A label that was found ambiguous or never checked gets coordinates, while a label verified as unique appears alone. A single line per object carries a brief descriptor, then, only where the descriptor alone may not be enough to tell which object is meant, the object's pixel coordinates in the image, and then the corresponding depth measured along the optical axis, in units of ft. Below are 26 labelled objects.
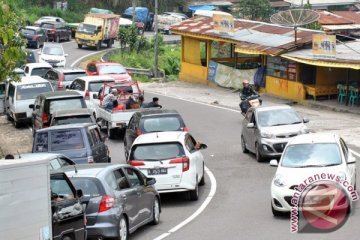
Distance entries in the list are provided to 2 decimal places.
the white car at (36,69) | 150.82
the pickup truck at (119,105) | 104.37
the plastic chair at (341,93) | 130.31
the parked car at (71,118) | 91.87
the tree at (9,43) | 48.91
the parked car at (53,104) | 101.60
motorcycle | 112.88
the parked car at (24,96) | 120.67
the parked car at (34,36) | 232.32
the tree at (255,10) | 278.89
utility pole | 179.63
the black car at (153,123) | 88.89
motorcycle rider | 118.21
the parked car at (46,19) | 268.41
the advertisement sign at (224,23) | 159.63
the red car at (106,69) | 138.10
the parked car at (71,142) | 76.33
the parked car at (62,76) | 135.49
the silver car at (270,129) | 86.99
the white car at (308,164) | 61.72
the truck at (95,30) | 244.01
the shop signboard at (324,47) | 126.82
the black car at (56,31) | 255.70
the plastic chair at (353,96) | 127.34
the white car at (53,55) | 185.33
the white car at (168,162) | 69.92
